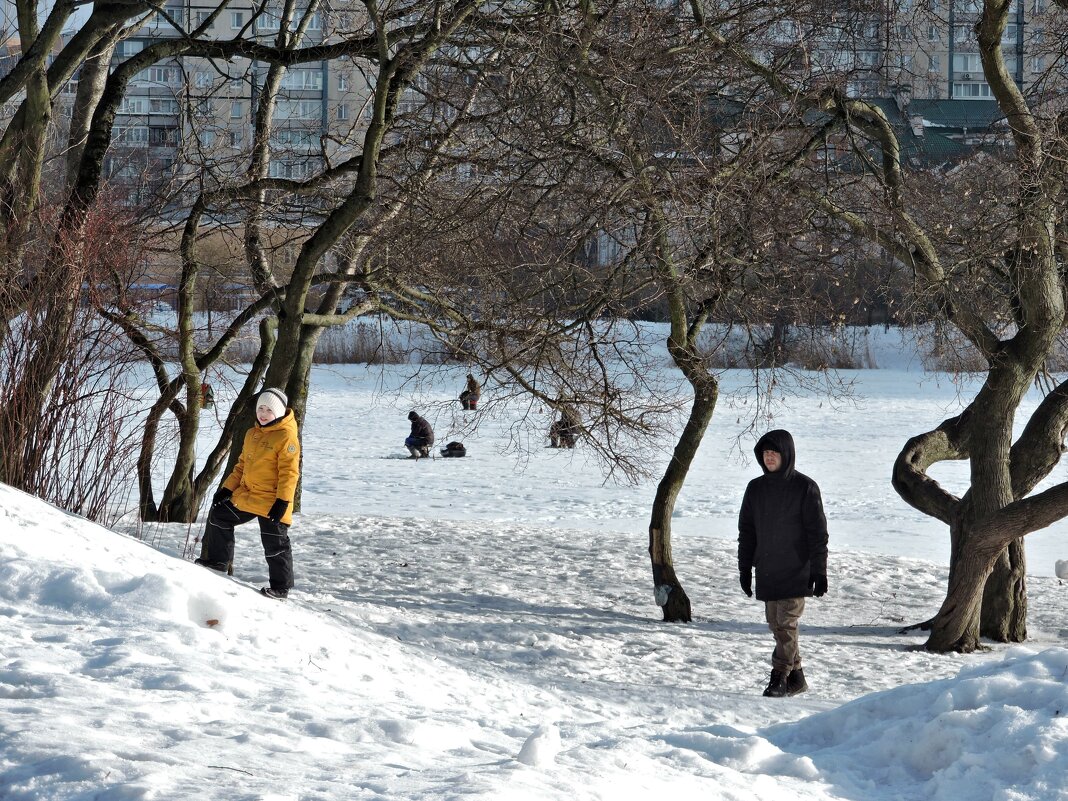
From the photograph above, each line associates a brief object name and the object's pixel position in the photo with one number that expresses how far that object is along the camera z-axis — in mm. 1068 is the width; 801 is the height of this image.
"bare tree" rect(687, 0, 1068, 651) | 15719
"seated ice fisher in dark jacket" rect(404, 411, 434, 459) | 41262
